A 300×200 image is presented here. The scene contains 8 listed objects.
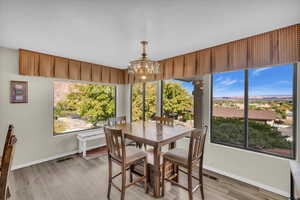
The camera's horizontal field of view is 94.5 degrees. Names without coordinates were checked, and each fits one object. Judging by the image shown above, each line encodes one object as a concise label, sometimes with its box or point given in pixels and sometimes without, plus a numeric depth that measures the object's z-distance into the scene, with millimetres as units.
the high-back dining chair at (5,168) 1062
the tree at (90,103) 3666
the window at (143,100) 4055
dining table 1854
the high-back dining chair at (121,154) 1787
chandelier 2213
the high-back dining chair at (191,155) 1730
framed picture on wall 2783
